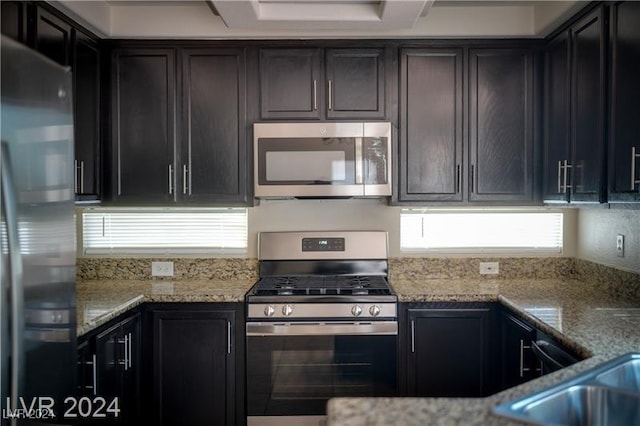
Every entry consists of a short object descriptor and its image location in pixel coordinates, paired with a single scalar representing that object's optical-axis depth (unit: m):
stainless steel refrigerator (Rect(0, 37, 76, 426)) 1.33
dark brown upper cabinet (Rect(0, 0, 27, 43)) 1.96
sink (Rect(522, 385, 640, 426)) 1.25
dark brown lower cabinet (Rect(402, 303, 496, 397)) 2.66
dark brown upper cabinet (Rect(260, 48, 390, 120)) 2.88
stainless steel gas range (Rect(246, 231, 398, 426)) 2.61
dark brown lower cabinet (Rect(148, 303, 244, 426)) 2.63
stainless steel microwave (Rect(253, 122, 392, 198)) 2.83
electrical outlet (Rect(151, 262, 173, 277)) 3.16
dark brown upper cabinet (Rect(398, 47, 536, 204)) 2.88
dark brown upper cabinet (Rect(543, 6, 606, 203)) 2.22
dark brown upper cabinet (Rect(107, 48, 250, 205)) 2.87
